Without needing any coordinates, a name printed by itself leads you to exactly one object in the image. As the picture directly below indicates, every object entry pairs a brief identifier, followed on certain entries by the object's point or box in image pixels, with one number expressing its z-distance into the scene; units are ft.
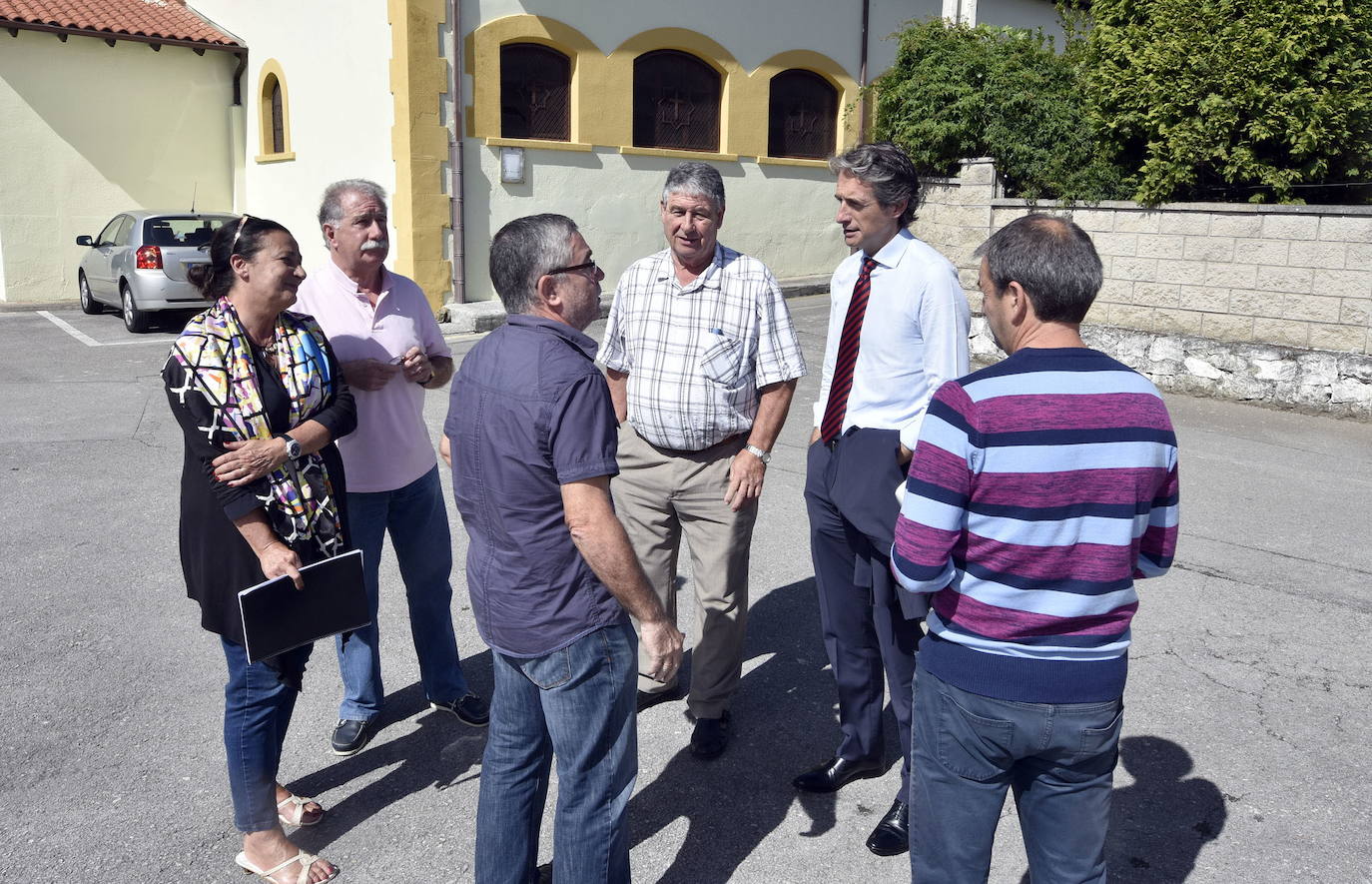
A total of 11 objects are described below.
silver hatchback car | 40.42
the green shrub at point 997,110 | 34.22
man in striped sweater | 6.49
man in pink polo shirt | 11.08
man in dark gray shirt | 7.48
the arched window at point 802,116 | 51.26
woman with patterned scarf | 8.80
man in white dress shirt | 9.95
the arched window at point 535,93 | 42.86
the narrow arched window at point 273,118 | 49.71
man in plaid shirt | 11.41
